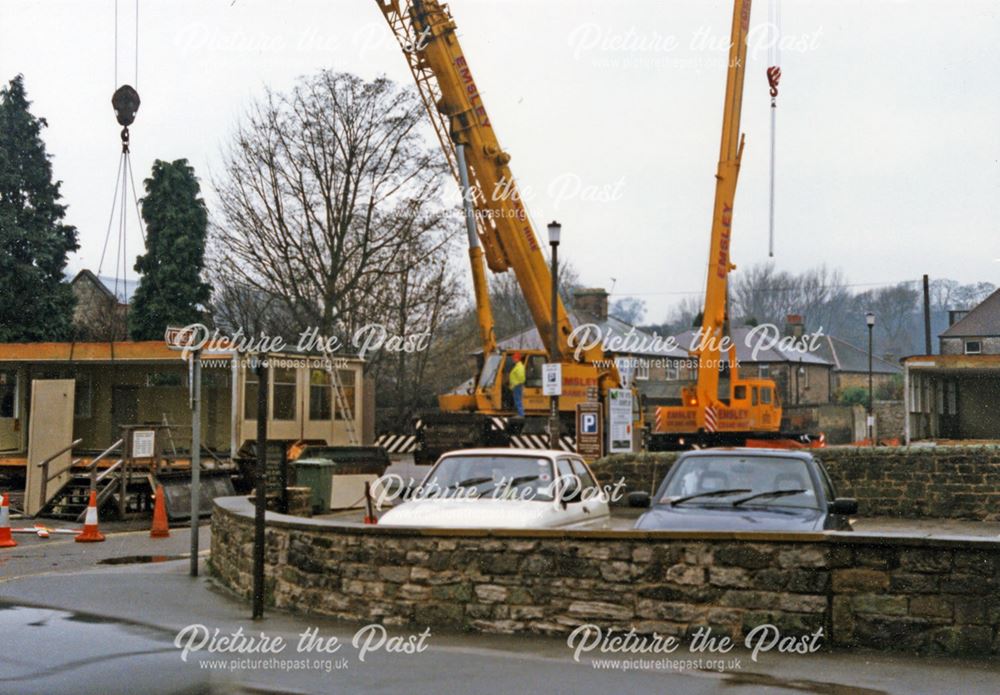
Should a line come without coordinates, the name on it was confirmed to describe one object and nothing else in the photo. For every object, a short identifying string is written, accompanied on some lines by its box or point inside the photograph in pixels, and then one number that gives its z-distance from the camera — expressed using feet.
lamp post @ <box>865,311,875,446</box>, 138.70
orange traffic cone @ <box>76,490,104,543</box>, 55.16
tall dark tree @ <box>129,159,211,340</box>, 132.57
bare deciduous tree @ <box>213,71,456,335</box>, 126.52
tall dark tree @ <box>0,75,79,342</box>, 130.31
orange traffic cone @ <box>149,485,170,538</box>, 57.62
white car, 33.88
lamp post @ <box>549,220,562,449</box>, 69.15
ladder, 84.12
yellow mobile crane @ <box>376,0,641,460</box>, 85.56
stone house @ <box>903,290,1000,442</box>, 109.40
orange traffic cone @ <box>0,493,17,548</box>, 53.49
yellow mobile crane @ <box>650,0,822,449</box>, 85.87
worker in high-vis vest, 90.43
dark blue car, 30.94
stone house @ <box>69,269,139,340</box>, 153.73
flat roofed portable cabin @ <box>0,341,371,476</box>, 79.61
